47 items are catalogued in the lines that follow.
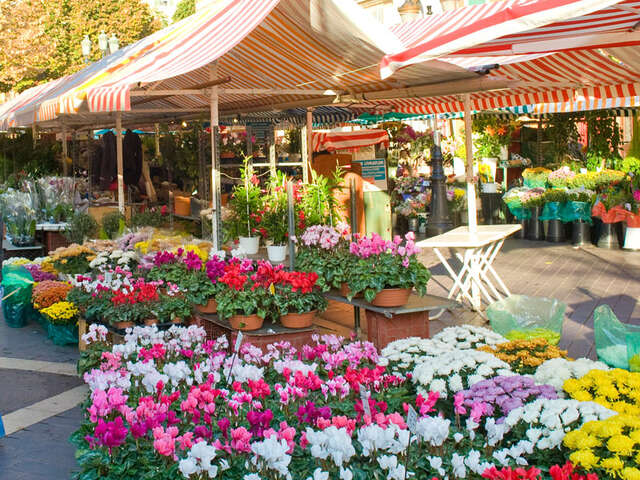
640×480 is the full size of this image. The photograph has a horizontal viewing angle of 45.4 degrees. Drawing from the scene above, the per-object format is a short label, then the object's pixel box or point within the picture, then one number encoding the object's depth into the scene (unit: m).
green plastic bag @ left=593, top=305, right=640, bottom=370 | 4.18
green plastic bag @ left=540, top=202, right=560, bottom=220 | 11.81
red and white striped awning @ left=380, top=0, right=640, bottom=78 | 3.40
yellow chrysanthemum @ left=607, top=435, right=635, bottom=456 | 2.57
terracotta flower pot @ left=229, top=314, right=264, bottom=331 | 5.10
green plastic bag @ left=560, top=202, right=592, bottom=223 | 11.32
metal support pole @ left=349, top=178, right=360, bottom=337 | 7.31
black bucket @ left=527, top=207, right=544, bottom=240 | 12.27
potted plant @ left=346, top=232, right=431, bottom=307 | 5.20
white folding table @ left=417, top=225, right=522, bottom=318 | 6.64
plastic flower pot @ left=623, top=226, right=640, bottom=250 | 10.62
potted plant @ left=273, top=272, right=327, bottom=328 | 5.12
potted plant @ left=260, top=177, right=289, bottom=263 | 7.66
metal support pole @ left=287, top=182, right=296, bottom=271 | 6.45
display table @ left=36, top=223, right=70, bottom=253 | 10.60
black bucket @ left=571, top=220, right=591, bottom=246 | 11.37
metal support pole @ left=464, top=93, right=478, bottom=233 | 7.03
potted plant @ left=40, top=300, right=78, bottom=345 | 6.96
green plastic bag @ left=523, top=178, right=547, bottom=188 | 12.66
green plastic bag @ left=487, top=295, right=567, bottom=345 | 5.32
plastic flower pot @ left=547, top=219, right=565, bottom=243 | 11.95
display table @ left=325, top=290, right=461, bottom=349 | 5.29
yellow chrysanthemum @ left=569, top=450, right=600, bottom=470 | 2.58
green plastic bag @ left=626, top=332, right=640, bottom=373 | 4.06
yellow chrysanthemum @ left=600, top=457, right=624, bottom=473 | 2.54
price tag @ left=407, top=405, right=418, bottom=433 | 2.35
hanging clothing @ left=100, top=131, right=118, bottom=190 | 13.37
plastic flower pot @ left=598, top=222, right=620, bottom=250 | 10.98
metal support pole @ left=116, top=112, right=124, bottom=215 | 10.55
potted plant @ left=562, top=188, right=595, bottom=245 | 11.33
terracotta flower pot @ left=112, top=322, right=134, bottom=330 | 5.68
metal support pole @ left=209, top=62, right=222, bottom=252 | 7.12
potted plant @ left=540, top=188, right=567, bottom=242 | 11.71
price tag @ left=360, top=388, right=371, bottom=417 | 2.90
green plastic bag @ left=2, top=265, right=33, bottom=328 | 8.09
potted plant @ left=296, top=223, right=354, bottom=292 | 5.55
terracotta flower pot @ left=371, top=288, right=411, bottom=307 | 5.22
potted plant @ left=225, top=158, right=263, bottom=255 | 7.94
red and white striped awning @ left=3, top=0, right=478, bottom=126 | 6.25
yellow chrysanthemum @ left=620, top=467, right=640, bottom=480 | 2.44
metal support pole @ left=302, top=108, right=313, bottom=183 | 9.02
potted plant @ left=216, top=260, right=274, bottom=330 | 5.07
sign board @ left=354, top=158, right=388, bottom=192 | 10.52
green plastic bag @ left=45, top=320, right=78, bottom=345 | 7.16
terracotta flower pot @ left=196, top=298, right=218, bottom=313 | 5.67
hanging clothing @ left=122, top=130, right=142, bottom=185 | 13.73
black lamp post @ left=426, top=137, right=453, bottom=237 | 10.88
